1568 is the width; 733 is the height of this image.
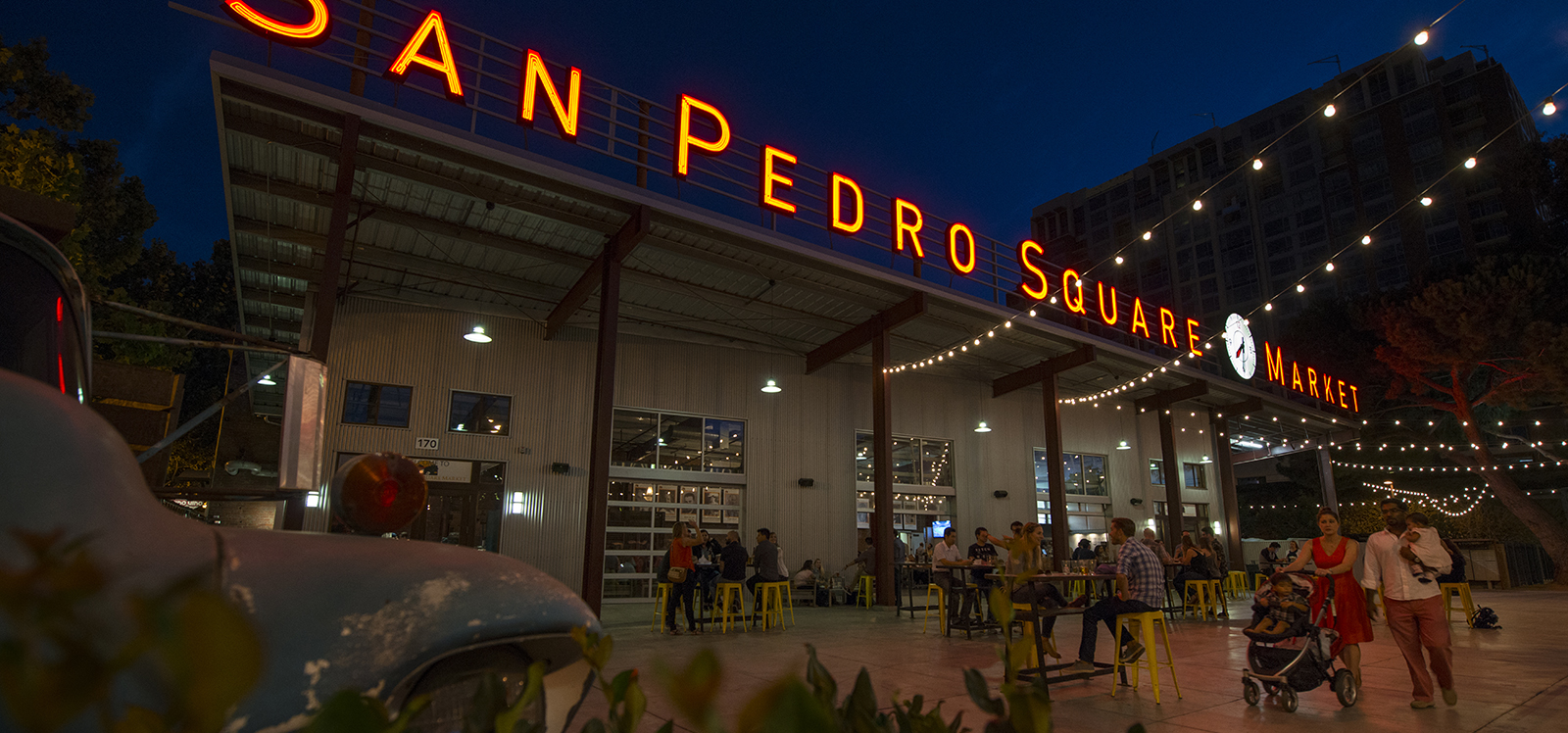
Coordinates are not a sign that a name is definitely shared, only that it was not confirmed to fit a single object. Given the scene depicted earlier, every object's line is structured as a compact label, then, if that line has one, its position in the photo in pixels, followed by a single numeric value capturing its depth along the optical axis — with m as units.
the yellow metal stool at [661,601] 9.30
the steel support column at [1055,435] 15.34
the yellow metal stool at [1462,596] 9.63
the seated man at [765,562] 9.77
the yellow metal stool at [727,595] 9.30
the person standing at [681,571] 8.95
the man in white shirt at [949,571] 9.01
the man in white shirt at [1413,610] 5.08
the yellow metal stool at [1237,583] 15.03
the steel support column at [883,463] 12.82
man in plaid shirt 5.70
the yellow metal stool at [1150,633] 5.29
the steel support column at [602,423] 9.58
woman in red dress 5.52
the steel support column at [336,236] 7.92
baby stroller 5.14
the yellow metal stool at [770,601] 9.53
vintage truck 1.08
